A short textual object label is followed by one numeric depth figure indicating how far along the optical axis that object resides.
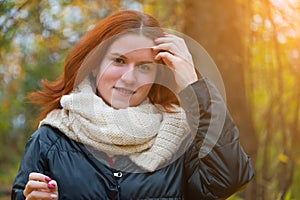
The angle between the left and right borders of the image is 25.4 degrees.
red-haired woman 2.67
